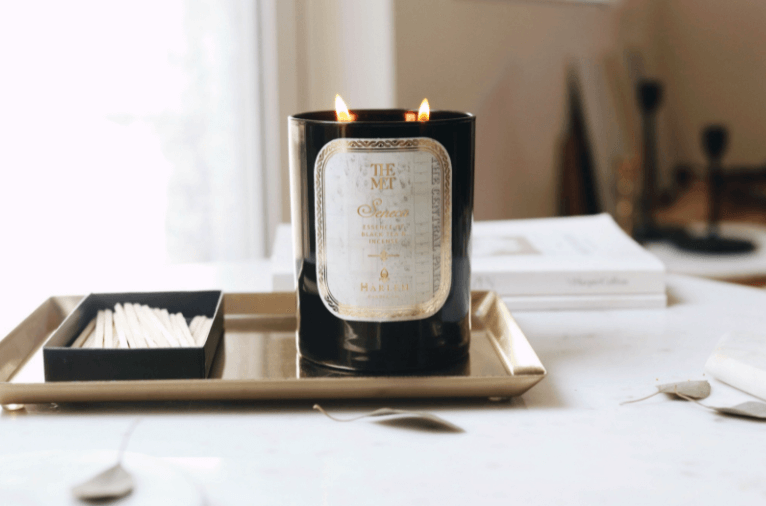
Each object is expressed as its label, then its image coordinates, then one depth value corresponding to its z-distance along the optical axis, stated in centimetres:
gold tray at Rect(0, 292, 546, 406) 38
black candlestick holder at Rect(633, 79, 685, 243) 174
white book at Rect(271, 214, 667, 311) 60
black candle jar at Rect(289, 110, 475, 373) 38
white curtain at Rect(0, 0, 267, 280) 112
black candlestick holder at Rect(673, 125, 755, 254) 154
